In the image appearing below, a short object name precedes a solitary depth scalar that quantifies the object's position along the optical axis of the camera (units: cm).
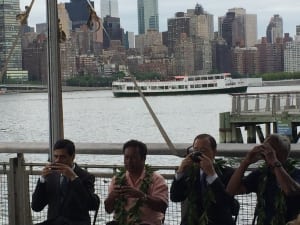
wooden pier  3197
